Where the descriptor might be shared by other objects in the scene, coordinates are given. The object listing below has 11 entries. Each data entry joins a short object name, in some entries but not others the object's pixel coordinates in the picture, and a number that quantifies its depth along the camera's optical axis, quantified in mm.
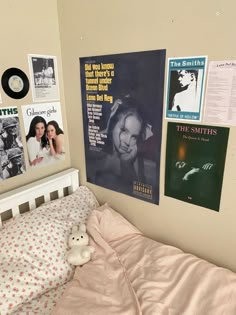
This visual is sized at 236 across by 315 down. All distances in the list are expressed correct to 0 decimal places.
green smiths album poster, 1119
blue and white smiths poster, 1090
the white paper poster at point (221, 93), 1020
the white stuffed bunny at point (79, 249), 1233
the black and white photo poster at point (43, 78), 1459
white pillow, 1084
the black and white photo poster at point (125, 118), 1256
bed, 1022
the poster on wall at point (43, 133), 1491
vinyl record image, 1341
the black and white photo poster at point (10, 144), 1360
